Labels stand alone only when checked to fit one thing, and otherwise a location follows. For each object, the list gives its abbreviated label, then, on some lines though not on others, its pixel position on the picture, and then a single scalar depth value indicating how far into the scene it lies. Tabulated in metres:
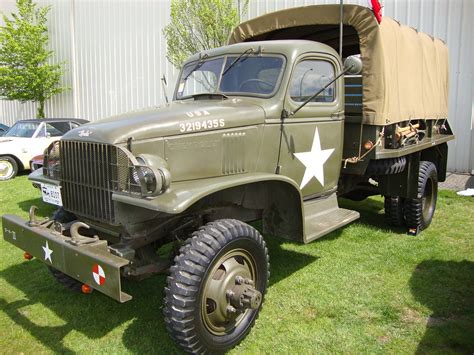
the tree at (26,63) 16.84
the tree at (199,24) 10.23
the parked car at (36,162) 7.20
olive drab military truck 2.91
